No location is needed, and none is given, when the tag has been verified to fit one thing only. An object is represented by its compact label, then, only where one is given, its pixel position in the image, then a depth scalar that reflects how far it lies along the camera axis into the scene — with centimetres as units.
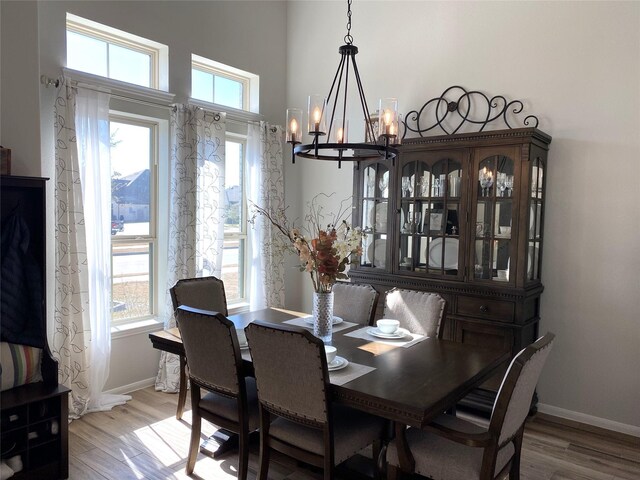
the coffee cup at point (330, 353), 239
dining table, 200
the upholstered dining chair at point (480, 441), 196
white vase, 285
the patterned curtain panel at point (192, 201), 404
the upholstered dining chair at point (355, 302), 345
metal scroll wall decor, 382
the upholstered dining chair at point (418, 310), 308
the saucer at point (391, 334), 291
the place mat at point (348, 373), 220
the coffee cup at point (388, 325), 296
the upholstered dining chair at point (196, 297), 331
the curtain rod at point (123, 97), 331
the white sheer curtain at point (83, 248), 336
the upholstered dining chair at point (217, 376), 242
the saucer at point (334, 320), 324
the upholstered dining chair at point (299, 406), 210
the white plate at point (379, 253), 416
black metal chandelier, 240
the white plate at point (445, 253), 379
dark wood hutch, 346
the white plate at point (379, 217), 417
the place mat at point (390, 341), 282
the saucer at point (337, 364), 232
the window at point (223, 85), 444
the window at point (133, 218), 393
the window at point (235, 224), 475
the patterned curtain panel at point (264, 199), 473
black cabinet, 256
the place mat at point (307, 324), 313
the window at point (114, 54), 360
